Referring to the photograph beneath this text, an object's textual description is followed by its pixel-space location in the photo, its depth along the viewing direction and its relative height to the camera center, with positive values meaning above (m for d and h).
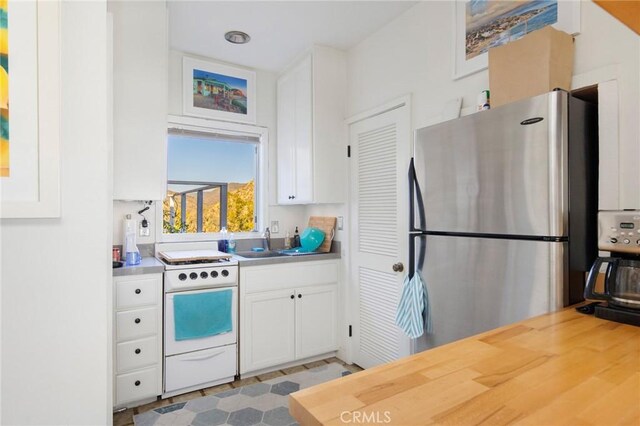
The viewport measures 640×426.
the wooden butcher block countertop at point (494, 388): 0.58 -0.33
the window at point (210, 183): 3.19 +0.29
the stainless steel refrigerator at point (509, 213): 1.21 +0.00
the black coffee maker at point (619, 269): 1.06 -0.18
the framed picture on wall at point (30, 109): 1.11 +0.34
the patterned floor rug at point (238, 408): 2.19 -1.29
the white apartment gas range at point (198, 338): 2.44 -0.85
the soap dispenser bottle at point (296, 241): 3.53 -0.28
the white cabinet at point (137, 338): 2.27 -0.82
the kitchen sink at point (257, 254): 3.21 -0.37
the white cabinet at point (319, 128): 2.97 +0.73
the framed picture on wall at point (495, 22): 1.62 +0.98
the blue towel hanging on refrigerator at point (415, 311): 1.66 -0.47
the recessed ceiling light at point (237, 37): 2.77 +1.41
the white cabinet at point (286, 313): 2.75 -0.82
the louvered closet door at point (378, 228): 2.50 -0.12
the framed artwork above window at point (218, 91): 3.13 +1.14
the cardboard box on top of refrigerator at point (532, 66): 1.41 +0.61
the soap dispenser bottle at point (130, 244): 2.52 -0.22
